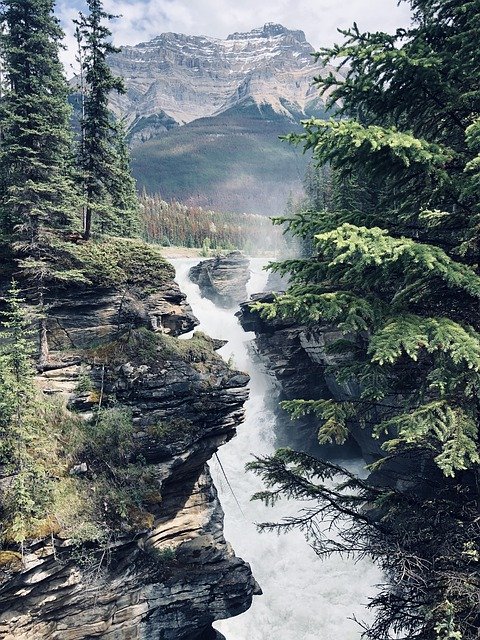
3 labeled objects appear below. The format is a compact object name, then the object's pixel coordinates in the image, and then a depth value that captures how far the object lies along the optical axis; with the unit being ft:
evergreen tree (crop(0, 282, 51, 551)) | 44.24
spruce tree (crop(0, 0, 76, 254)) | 62.54
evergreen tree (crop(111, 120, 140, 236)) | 78.12
